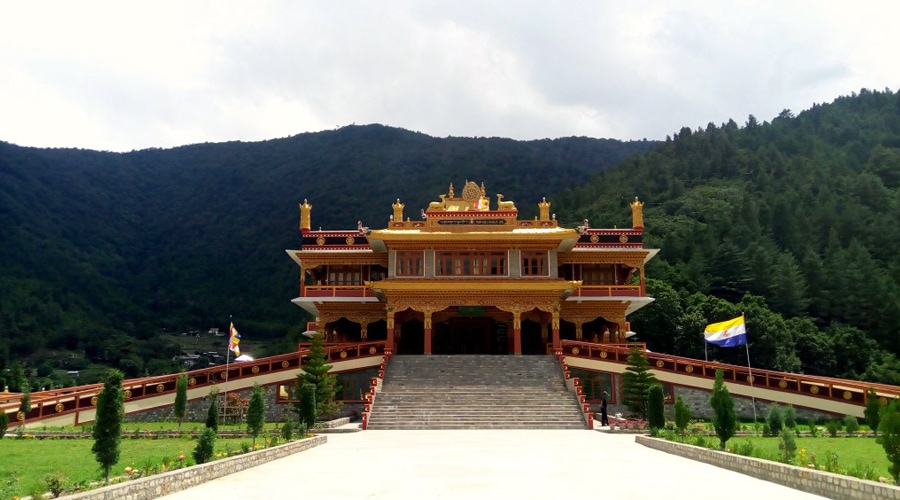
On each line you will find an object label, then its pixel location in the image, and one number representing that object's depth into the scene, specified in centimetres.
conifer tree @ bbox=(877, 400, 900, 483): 869
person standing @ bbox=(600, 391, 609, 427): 2225
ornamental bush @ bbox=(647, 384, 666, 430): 1827
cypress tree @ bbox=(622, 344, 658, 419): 2183
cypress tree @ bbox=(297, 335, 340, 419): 2270
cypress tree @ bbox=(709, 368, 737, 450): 1407
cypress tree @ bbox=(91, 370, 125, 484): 1036
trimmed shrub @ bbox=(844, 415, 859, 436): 1859
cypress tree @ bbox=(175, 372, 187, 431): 2097
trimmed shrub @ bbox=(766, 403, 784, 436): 1830
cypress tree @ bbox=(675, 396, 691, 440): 1606
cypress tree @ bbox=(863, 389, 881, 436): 1903
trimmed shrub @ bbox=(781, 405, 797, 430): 1902
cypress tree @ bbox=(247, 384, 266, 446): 1584
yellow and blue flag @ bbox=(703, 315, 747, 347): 2317
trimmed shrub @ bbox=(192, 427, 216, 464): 1167
